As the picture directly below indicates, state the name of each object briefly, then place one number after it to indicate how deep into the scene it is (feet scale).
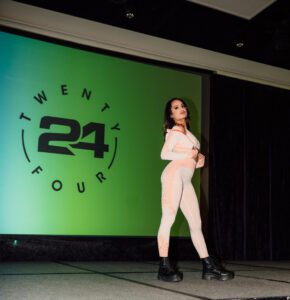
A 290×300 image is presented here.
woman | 7.36
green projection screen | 11.84
